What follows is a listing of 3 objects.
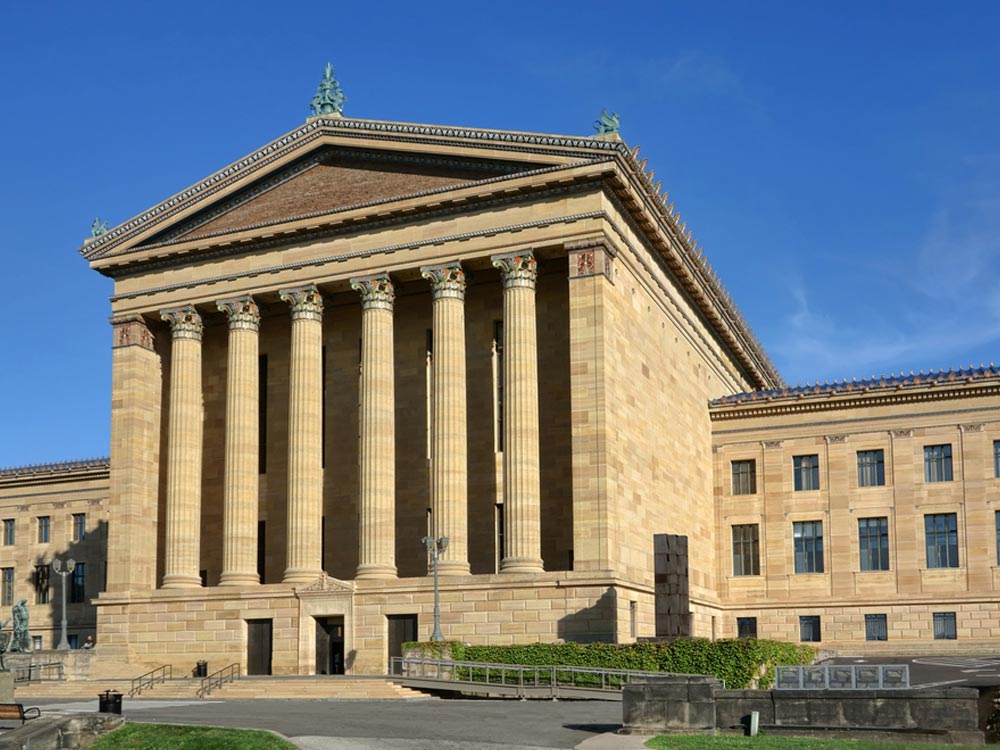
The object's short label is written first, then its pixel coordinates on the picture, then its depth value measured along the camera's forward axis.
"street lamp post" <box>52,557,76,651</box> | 62.75
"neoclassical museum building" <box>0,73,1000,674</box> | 52.19
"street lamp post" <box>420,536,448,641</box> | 47.83
